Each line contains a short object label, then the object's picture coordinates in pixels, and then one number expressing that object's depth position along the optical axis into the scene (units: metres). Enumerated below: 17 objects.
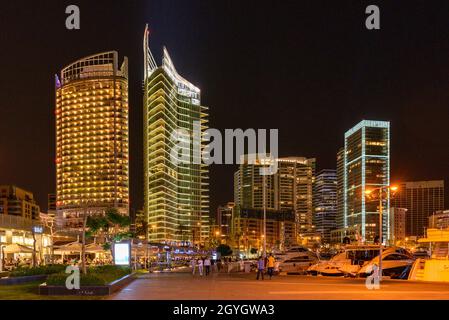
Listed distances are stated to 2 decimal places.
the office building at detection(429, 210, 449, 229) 62.51
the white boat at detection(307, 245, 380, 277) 35.77
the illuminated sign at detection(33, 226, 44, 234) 41.34
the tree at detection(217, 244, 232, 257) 106.40
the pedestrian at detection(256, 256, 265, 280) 30.60
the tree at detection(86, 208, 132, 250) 39.38
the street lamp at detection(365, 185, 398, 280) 31.13
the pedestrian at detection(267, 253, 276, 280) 31.14
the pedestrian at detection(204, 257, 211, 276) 38.34
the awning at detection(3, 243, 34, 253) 43.18
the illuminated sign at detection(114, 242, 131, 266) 32.28
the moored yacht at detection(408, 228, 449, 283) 32.66
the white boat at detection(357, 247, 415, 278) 34.91
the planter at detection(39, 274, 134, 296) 19.22
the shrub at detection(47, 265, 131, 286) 19.44
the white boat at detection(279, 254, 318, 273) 43.34
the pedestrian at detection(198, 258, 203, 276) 38.57
